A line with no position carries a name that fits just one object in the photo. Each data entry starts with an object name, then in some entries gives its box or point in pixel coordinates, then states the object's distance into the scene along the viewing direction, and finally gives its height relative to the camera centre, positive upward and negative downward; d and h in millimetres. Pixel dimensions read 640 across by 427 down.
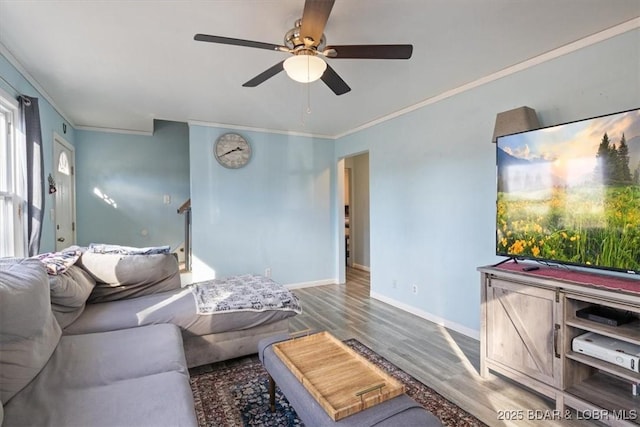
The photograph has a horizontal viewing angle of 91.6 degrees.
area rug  1831 -1239
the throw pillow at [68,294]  1971 -557
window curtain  2533 +373
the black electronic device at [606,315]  1726 -630
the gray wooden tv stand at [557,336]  1649 -829
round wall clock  4355 +840
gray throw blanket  2444 -735
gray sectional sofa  1232 -769
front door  3766 +259
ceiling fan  1665 +916
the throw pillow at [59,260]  2021 -346
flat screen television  1771 +80
